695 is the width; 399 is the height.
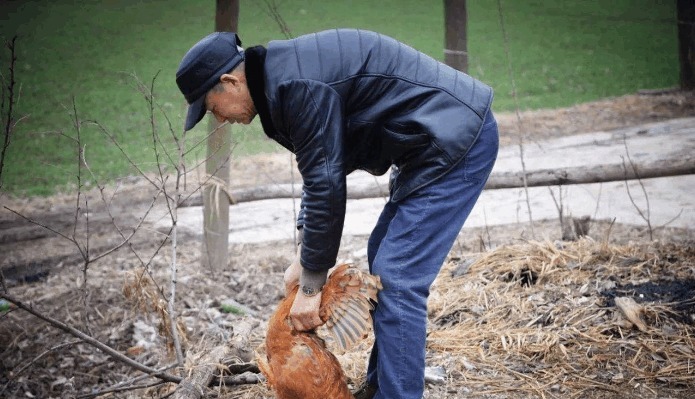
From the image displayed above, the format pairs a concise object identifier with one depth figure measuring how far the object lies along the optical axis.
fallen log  5.61
